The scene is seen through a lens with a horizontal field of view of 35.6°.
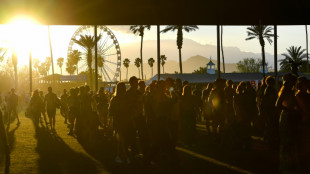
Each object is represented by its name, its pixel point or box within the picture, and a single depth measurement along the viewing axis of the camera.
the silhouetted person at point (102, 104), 17.88
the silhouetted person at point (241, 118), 12.36
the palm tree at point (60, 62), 195.90
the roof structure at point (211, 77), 72.31
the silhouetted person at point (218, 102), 12.98
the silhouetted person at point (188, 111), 12.88
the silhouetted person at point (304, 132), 8.20
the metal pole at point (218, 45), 21.83
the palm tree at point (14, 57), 69.75
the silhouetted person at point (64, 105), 22.81
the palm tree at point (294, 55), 135.62
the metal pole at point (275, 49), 23.86
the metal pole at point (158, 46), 23.85
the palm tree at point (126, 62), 161.12
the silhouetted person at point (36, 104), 20.36
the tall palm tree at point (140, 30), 81.78
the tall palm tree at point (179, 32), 74.82
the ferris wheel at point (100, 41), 63.53
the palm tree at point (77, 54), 139.38
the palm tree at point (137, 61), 148.75
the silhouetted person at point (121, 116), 10.00
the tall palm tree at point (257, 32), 90.93
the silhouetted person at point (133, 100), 10.00
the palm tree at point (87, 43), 62.59
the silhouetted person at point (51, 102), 18.52
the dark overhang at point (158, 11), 16.02
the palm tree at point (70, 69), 166.88
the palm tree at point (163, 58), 153.68
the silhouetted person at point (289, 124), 8.18
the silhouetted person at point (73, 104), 16.39
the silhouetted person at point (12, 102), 23.59
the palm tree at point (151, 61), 145.40
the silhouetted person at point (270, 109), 11.80
